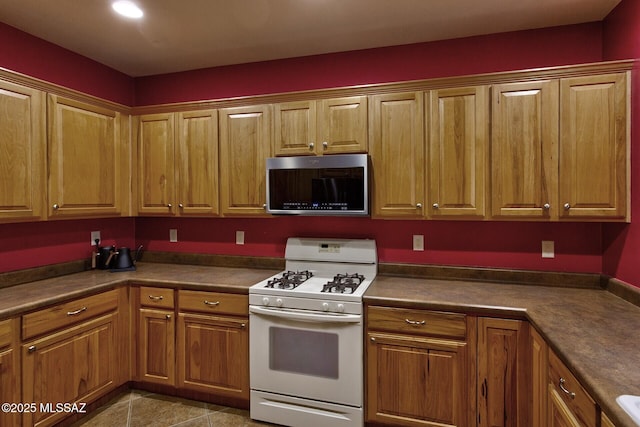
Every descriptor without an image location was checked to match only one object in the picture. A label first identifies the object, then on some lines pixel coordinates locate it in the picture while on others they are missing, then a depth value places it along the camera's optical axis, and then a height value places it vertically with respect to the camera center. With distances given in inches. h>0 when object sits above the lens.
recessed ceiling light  85.0 +50.1
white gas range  85.1 -34.8
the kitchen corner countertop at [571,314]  45.9 -20.7
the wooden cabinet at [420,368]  79.1 -35.7
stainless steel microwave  95.9 +7.6
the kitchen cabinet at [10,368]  73.7 -32.7
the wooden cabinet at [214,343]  95.3 -35.9
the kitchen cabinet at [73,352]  79.8 -34.7
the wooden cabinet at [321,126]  98.4 +24.4
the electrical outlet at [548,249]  96.1 -10.2
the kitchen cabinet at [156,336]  101.7 -35.8
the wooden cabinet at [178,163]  111.7 +15.9
